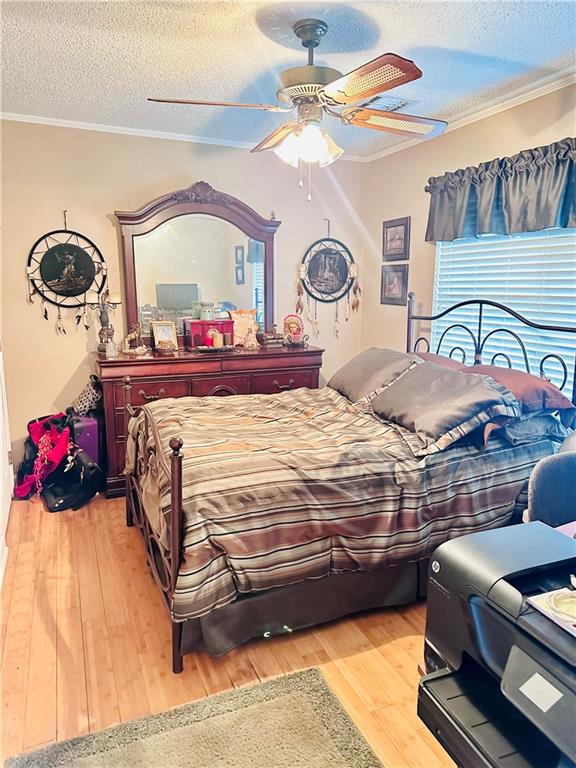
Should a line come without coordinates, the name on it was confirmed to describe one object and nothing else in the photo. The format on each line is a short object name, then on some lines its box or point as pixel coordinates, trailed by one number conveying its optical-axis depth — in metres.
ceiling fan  2.00
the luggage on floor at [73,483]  3.39
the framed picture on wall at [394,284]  4.18
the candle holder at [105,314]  3.68
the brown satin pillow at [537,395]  2.52
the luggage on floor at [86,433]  3.52
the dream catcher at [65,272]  3.61
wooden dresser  3.49
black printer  0.96
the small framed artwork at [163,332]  3.85
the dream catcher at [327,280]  4.50
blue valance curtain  2.68
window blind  2.81
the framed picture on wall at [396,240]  4.10
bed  1.94
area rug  1.61
